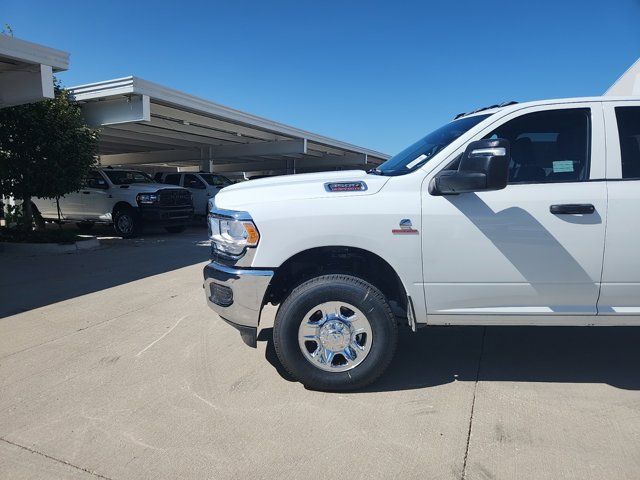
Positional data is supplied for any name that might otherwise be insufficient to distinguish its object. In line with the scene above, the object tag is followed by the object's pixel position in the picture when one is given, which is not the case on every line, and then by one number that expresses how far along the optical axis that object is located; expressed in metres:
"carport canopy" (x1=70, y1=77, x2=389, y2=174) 11.93
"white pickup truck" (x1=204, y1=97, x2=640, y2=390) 2.97
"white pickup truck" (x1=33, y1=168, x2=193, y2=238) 12.45
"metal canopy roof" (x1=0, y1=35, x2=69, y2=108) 8.43
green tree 9.48
